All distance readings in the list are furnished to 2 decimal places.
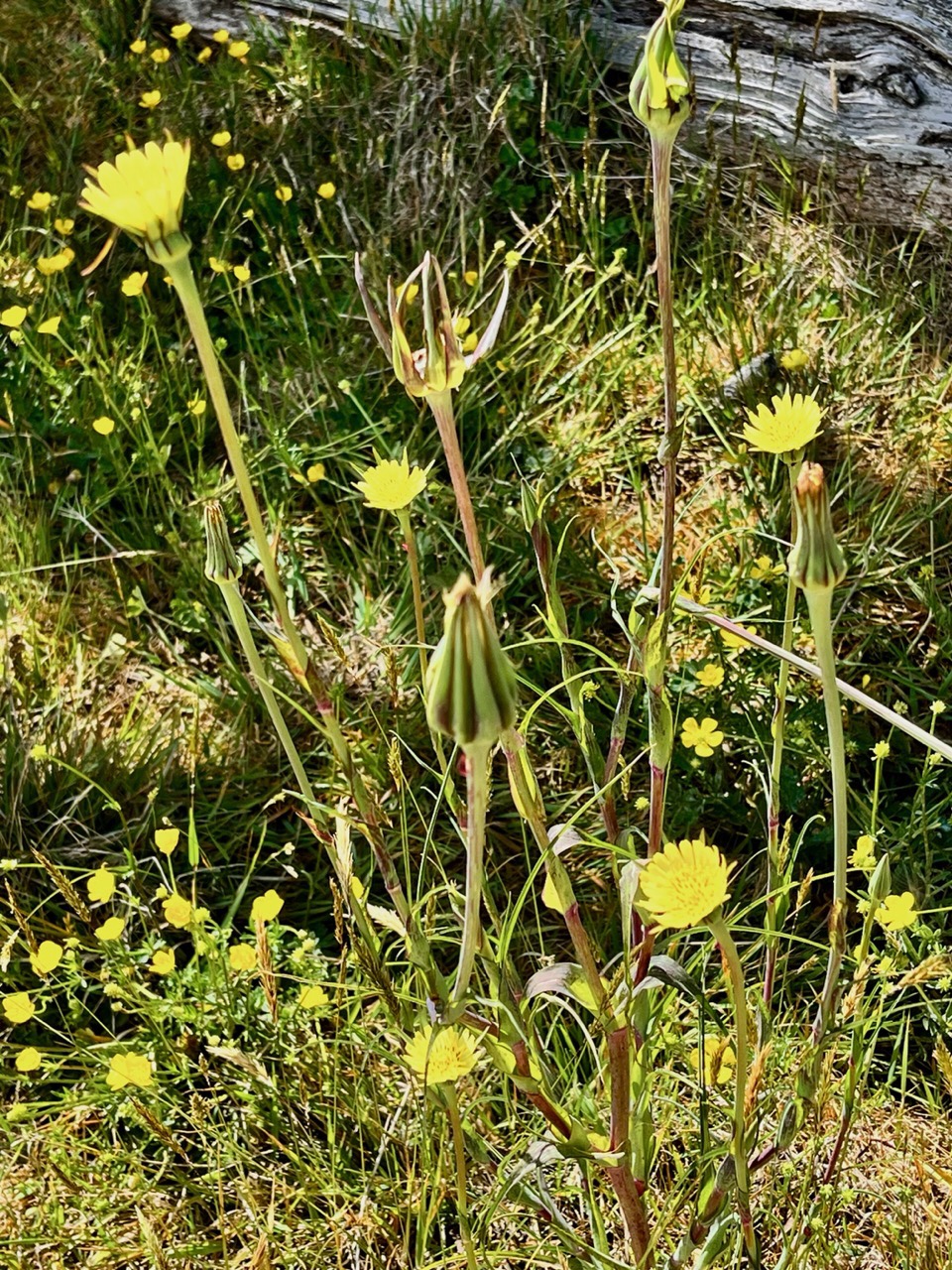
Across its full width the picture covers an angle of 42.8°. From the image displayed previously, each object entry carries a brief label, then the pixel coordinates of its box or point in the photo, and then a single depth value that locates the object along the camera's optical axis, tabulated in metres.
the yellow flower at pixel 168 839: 1.55
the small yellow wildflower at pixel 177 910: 1.48
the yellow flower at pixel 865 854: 1.28
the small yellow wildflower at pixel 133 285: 2.36
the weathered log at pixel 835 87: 2.39
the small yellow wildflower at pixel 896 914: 1.23
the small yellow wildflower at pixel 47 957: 1.53
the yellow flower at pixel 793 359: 2.18
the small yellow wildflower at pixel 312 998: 1.46
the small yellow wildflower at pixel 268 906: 1.46
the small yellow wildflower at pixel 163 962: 1.52
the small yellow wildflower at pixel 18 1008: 1.51
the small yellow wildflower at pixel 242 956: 1.52
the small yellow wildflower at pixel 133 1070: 1.43
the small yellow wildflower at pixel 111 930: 1.49
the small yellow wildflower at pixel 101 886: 1.58
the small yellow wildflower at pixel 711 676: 1.73
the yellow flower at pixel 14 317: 2.33
